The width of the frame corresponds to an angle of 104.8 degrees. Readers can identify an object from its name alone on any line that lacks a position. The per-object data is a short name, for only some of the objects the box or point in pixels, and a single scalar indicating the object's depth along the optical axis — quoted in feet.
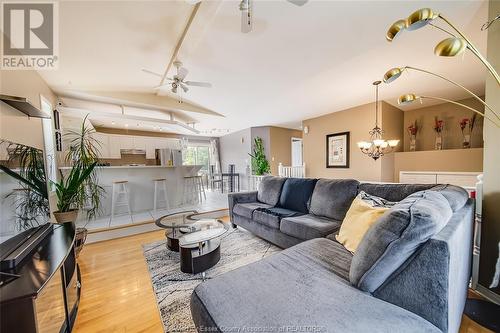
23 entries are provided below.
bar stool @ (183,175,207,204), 15.91
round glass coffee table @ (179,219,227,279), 6.40
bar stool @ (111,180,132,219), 12.28
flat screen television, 3.66
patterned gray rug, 4.81
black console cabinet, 2.76
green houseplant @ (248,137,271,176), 18.44
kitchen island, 12.89
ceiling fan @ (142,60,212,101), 9.33
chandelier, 10.99
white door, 23.80
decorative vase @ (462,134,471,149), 12.60
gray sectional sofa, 2.65
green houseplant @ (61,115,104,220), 7.93
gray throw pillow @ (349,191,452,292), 2.87
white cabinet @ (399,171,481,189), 11.26
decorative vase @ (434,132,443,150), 13.80
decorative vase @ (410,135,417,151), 15.06
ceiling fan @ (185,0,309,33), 5.27
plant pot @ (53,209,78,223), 7.34
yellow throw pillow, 4.59
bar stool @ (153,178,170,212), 13.91
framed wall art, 15.33
